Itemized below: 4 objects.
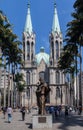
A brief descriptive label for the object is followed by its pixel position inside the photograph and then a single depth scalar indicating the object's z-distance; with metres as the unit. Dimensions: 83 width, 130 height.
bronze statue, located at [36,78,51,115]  13.24
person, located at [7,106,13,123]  15.36
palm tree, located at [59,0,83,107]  19.37
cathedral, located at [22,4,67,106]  60.87
